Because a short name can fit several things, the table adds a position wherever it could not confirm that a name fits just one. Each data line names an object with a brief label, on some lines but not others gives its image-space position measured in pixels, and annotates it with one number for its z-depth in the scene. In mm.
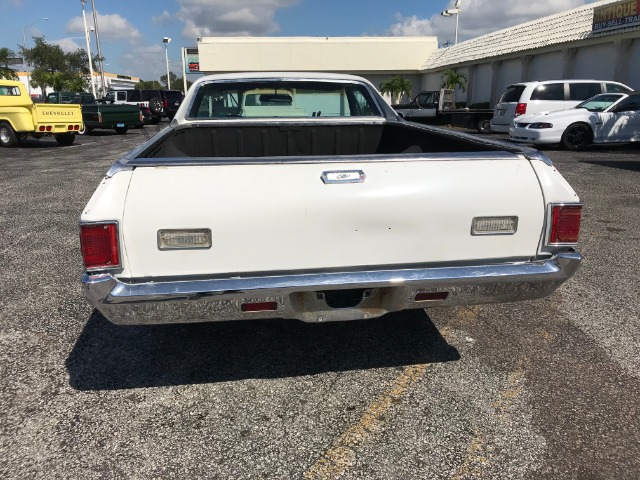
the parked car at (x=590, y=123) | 13359
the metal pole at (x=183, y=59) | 57406
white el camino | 2373
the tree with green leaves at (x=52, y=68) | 60625
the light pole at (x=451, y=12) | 44569
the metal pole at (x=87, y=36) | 42000
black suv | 28609
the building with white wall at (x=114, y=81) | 84712
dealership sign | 18125
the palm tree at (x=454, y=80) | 33625
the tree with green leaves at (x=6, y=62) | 52312
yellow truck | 15102
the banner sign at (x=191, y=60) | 59000
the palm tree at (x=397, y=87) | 40688
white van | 15367
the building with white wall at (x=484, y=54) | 19734
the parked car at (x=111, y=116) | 20281
